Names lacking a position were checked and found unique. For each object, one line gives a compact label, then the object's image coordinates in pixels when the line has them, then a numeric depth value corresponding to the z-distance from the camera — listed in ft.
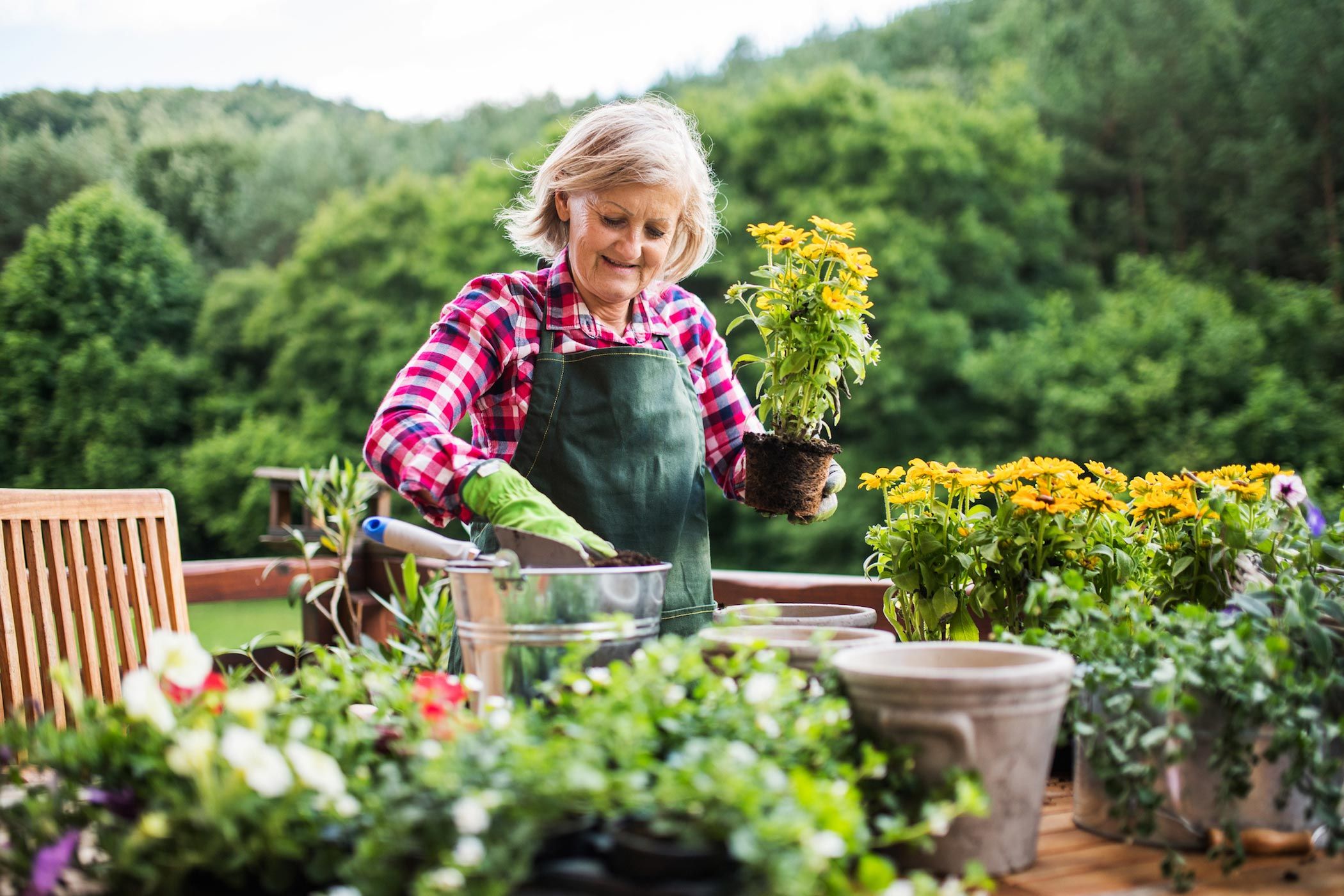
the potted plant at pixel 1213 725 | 3.08
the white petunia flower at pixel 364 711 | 3.37
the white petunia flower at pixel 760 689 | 2.78
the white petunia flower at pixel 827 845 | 2.13
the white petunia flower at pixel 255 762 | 2.27
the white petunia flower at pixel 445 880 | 2.15
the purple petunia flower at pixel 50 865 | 2.41
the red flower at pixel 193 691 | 2.85
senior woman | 5.21
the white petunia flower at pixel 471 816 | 2.21
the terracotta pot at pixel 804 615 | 3.80
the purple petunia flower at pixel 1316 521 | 4.41
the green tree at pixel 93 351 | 56.49
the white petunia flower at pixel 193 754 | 2.30
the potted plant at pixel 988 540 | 4.65
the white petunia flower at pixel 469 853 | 2.18
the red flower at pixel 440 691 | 2.98
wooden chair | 5.50
